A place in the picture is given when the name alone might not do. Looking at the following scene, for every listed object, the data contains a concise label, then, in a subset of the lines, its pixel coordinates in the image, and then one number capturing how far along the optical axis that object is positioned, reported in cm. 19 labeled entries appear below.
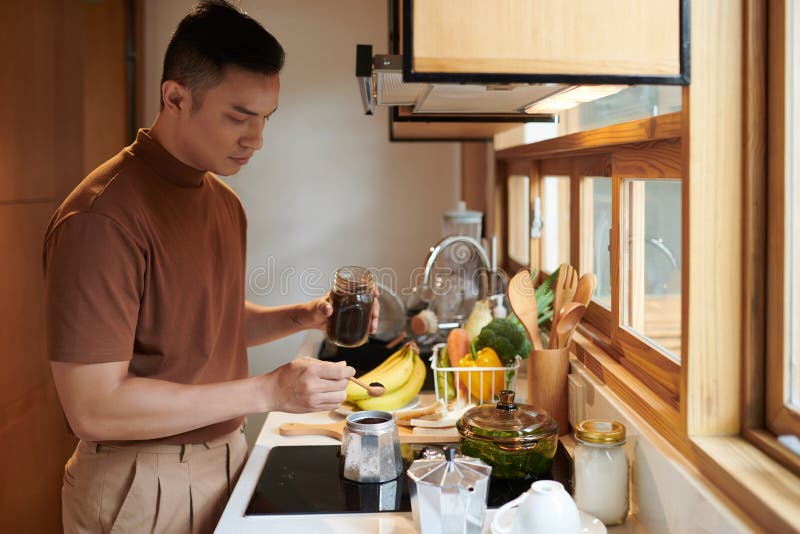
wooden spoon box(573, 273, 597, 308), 170
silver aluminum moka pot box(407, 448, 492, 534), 117
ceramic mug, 109
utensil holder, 171
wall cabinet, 110
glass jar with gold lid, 128
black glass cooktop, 140
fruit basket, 193
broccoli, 198
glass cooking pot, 141
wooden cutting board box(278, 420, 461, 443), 176
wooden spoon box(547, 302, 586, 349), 167
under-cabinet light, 140
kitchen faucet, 241
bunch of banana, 199
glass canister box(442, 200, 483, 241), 293
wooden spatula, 176
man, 142
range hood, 133
